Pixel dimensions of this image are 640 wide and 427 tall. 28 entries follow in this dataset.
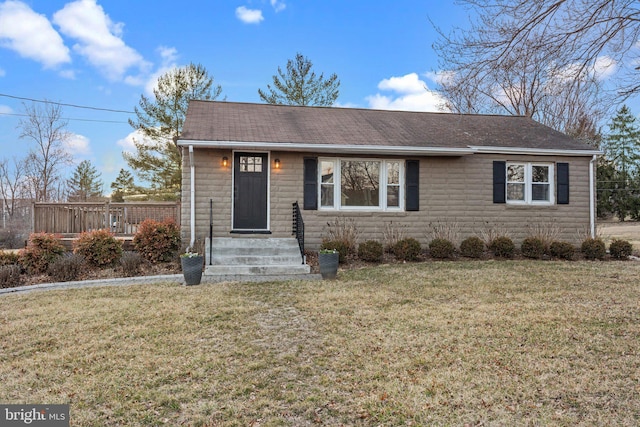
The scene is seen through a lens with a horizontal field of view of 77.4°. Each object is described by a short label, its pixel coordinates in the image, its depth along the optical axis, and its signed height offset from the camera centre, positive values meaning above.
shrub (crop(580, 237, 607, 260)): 10.51 -0.99
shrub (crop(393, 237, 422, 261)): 9.72 -0.91
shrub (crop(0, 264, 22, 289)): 7.65 -1.26
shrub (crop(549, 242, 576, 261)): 10.28 -1.00
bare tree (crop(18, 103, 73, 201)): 21.88 +3.68
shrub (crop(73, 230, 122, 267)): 8.52 -0.77
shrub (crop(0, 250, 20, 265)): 8.38 -0.98
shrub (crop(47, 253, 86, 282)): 8.03 -1.15
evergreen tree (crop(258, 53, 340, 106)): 24.69 +7.80
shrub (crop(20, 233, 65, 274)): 8.30 -0.88
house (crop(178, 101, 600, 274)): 9.98 +0.94
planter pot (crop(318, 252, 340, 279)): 7.75 -1.02
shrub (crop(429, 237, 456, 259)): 9.98 -0.92
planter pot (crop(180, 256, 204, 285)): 7.23 -1.04
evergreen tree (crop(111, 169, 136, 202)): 29.96 +2.34
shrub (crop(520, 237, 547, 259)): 10.34 -0.95
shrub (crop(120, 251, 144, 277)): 8.37 -1.10
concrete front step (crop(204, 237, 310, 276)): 8.20 -0.99
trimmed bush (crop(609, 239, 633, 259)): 10.67 -1.01
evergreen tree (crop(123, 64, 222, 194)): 22.69 +5.23
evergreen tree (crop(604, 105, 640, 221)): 29.12 +3.96
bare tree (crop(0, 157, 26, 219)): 21.42 +1.75
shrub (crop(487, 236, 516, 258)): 10.27 -0.91
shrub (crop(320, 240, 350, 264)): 9.17 -0.81
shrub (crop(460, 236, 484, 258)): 10.14 -0.90
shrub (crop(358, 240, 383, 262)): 9.44 -0.93
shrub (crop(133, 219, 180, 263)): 8.92 -0.65
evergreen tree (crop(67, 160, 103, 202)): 29.71 +2.49
